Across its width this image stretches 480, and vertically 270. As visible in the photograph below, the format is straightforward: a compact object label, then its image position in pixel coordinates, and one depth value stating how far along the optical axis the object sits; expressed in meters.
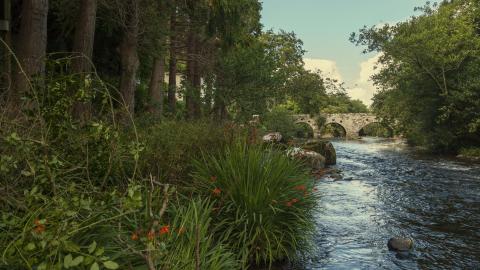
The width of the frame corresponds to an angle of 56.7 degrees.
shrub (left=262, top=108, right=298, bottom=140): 31.56
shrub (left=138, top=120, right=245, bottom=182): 6.62
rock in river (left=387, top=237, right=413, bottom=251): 8.35
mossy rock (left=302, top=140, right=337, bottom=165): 24.16
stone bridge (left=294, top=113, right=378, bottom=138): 68.94
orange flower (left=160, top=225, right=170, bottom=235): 3.02
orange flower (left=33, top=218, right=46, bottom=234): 2.71
